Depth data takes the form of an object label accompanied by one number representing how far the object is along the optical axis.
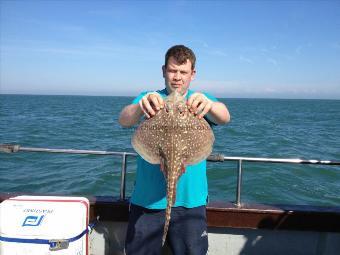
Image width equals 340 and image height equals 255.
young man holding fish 3.16
